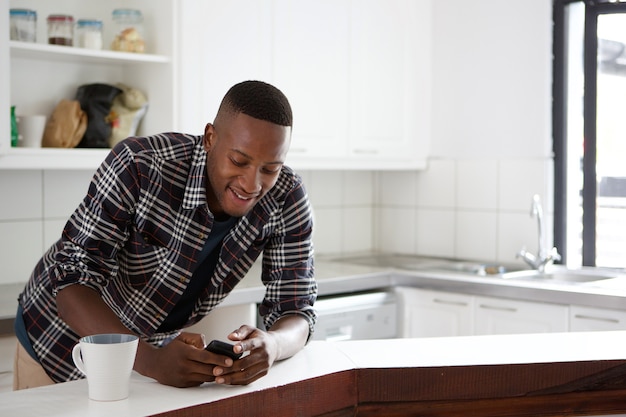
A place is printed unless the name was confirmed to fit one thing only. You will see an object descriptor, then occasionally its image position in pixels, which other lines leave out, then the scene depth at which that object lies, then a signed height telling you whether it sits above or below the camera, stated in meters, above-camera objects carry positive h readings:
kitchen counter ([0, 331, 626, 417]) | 1.30 -0.32
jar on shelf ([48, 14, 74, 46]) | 2.90 +0.54
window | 3.51 +0.25
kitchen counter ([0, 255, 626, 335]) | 2.91 -0.36
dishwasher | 3.15 -0.50
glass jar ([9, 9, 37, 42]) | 2.80 +0.53
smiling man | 1.47 -0.13
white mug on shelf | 2.85 +0.19
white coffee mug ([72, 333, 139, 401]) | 1.24 -0.26
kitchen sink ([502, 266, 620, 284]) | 3.44 -0.36
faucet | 3.52 -0.28
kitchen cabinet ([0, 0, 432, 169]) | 3.04 +0.45
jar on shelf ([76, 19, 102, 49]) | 2.97 +0.54
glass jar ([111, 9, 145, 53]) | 3.04 +0.56
